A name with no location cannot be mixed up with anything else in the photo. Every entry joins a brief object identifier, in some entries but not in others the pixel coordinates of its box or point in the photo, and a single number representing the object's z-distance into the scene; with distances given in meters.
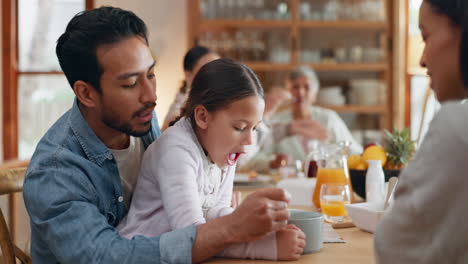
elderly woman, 4.14
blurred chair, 1.62
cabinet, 5.61
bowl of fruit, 2.14
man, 1.26
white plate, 2.71
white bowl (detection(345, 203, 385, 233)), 1.60
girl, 1.36
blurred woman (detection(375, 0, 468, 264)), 0.82
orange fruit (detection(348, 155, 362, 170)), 2.19
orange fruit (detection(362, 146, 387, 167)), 2.15
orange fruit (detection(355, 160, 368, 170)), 2.17
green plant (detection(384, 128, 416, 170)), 2.21
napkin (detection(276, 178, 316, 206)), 2.18
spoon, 1.66
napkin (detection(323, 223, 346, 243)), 1.50
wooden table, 1.31
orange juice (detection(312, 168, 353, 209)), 1.98
